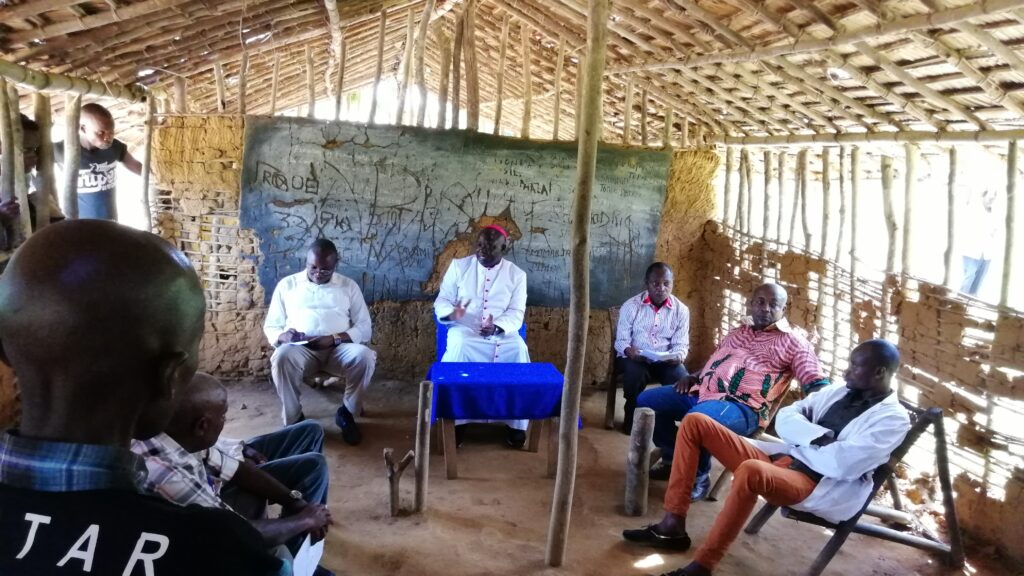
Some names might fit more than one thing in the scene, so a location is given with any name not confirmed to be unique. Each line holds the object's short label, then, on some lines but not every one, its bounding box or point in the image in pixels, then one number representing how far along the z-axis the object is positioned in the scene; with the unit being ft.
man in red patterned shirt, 13.83
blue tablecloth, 14.01
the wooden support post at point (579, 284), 9.71
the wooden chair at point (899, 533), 10.90
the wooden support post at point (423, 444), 12.76
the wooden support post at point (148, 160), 17.90
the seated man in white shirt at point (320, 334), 16.39
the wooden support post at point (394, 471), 12.13
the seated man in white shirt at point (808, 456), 10.68
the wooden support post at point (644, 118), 21.07
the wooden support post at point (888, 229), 15.44
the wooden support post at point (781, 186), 19.61
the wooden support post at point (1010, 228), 12.20
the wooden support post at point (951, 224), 13.84
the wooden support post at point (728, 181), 22.03
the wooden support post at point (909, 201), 14.83
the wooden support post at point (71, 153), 14.53
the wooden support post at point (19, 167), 12.51
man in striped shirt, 17.89
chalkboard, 19.36
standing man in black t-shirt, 15.74
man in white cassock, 17.88
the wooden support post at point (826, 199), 17.97
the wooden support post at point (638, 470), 13.25
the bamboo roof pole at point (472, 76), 19.83
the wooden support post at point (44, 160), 13.43
